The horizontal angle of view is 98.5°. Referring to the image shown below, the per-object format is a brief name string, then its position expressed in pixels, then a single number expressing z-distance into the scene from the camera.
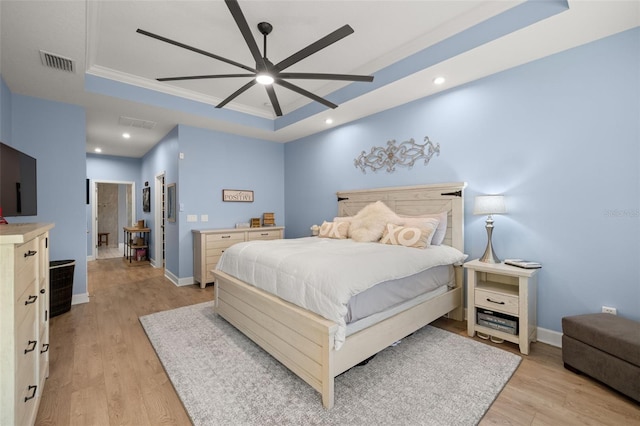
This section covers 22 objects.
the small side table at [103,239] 8.60
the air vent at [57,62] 2.56
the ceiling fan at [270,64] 1.78
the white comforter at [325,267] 1.81
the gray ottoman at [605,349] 1.71
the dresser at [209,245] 4.30
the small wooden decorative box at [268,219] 5.40
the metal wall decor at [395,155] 3.51
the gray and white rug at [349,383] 1.63
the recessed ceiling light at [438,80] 2.98
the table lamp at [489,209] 2.65
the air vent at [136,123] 4.29
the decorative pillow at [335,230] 3.72
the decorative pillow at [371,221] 3.37
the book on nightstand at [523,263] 2.44
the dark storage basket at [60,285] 3.17
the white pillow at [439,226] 3.13
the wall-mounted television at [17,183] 1.78
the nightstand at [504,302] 2.34
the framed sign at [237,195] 4.97
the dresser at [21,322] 1.06
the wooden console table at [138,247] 6.52
